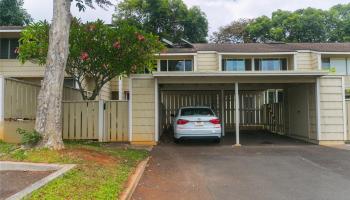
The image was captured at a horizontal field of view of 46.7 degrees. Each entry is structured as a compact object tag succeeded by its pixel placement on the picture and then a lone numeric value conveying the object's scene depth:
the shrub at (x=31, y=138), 9.69
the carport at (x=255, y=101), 15.66
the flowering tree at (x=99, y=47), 15.22
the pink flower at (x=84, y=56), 15.02
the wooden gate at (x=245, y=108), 24.30
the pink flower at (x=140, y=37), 15.43
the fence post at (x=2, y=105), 12.02
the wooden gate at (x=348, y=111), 16.19
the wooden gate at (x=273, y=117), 20.67
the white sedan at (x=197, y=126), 15.07
